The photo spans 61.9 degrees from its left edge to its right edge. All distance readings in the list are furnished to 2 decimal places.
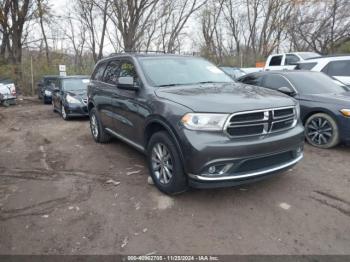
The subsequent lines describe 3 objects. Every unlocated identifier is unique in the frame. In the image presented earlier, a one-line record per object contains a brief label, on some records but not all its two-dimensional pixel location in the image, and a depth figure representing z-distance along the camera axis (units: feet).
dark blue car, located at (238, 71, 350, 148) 17.35
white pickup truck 45.29
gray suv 10.43
